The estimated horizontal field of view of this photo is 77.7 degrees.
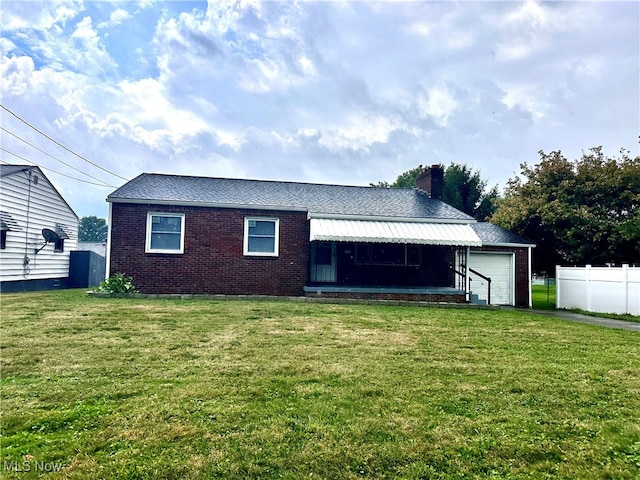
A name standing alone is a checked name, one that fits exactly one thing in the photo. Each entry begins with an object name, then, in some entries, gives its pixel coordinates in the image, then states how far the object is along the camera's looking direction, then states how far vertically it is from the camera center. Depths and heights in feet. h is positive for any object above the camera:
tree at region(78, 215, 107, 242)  278.87 +18.33
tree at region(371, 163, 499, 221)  124.36 +22.41
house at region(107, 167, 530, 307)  50.70 +2.03
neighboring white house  55.67 +3.43
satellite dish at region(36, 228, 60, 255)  64.44 +2.88
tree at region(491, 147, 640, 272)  60.49 +8.82
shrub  47.60 -3.63
